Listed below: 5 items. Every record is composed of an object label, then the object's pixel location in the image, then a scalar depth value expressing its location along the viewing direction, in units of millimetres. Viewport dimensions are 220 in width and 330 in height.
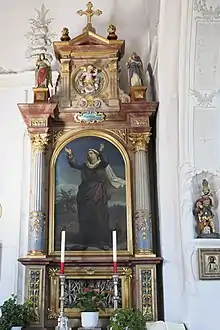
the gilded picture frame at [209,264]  6176
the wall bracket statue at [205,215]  6328
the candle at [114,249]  6048
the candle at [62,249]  6014
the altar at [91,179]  6527
